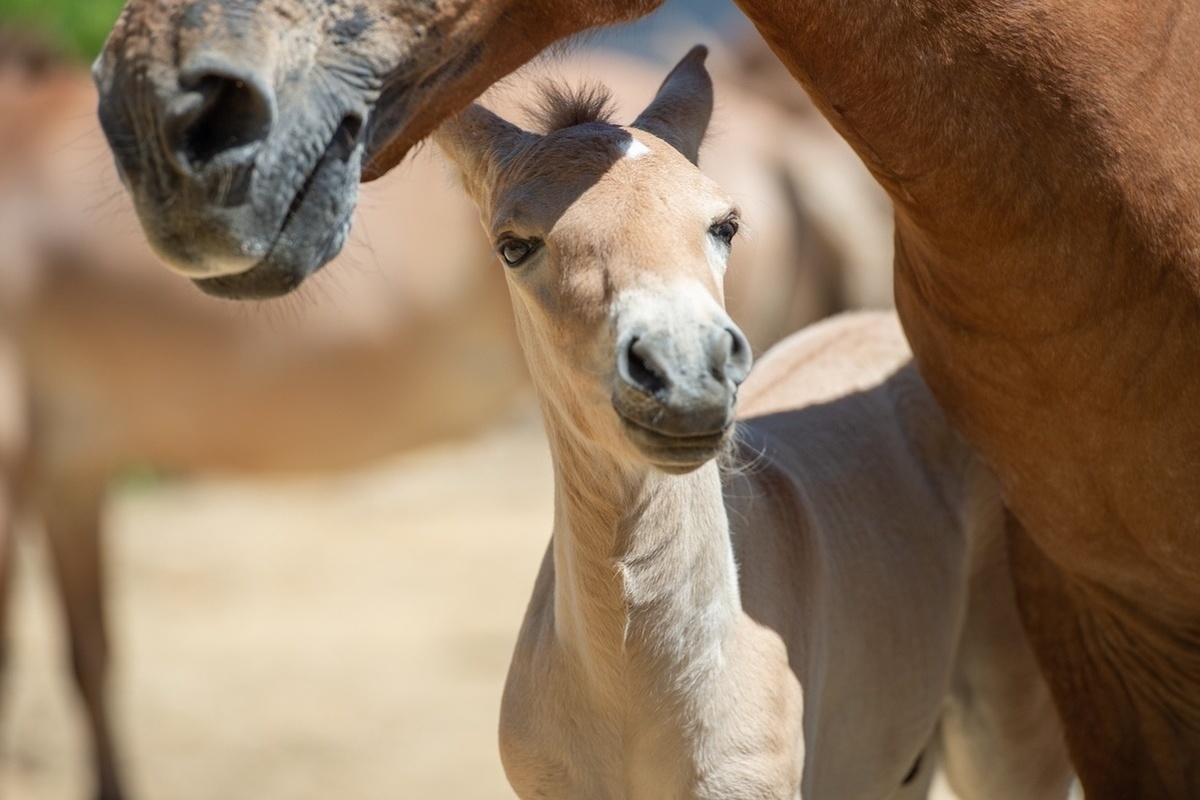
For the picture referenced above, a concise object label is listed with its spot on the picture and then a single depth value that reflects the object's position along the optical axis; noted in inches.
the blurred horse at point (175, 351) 443.5
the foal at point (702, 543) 175.2
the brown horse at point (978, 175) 141.4
